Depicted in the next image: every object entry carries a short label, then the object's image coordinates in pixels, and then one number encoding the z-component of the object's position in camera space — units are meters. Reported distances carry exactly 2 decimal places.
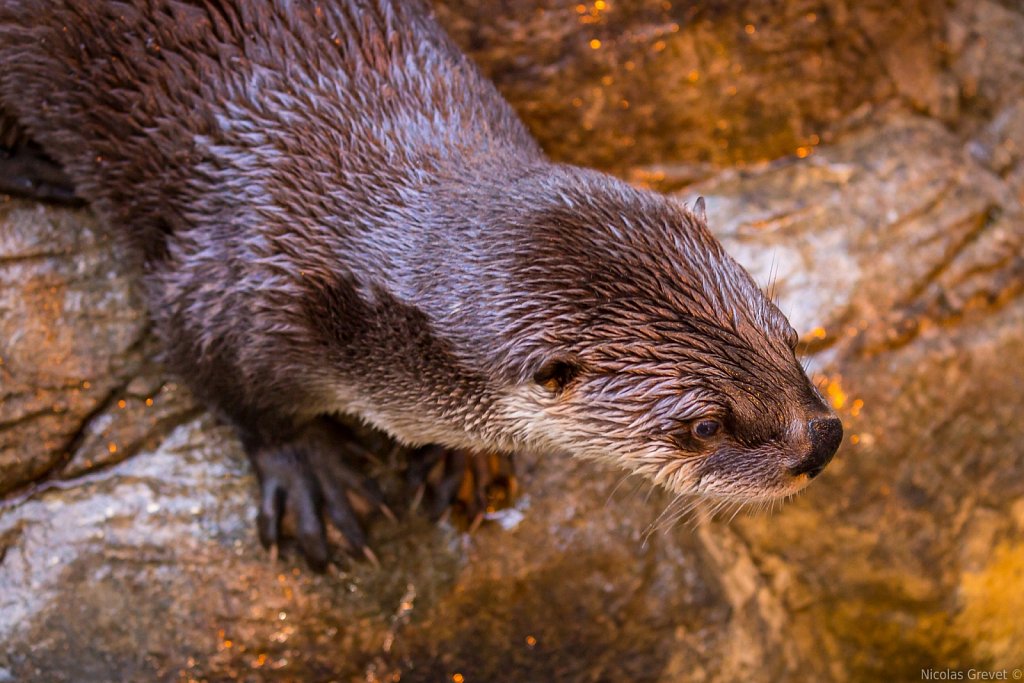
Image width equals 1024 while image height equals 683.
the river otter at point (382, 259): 2.64
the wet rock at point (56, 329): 2.77
